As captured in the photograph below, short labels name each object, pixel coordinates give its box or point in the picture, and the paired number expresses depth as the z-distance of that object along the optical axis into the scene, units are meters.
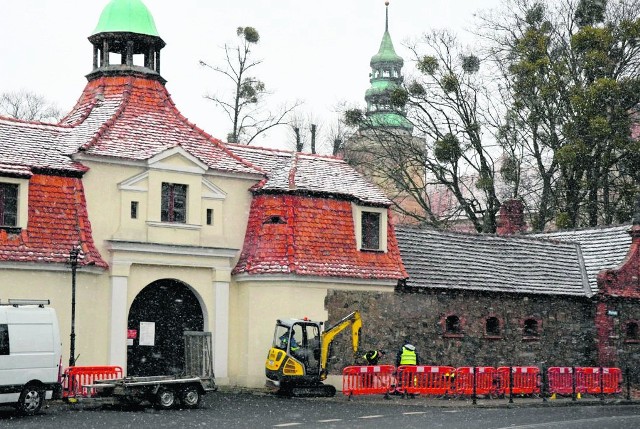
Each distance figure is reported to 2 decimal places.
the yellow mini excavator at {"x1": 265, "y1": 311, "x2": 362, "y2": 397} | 32.59
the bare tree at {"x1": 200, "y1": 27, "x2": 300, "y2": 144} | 54.25
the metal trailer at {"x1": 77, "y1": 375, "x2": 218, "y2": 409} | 26.72
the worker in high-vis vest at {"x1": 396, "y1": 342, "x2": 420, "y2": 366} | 34.06
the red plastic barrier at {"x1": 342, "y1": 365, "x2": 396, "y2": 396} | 32.22
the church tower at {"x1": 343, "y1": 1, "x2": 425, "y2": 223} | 57.22
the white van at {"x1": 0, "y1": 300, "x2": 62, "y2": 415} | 25.38
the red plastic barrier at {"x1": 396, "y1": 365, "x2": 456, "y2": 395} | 32.59
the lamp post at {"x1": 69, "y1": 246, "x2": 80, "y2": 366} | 29.52
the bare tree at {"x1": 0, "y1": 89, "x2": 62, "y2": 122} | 63.25
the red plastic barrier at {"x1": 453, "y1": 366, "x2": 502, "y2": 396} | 33.16
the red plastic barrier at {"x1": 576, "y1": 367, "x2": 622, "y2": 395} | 35.34
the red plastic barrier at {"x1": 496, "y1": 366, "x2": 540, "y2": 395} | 34.16
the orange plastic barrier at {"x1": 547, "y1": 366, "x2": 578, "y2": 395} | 34.50
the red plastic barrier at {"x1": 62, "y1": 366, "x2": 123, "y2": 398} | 28.34
